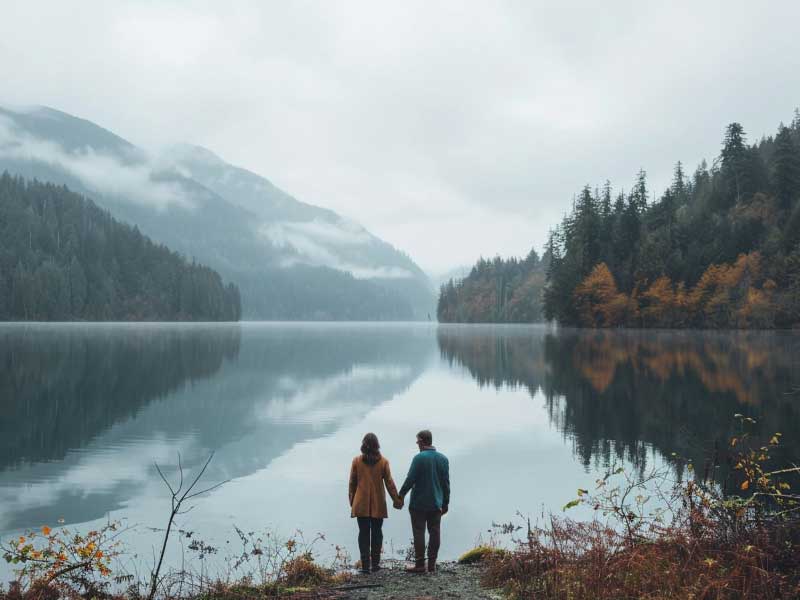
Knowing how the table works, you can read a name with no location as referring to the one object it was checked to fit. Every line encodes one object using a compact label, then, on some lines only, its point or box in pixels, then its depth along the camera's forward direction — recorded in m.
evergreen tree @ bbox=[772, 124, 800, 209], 110.25
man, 10.79
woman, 10.60
